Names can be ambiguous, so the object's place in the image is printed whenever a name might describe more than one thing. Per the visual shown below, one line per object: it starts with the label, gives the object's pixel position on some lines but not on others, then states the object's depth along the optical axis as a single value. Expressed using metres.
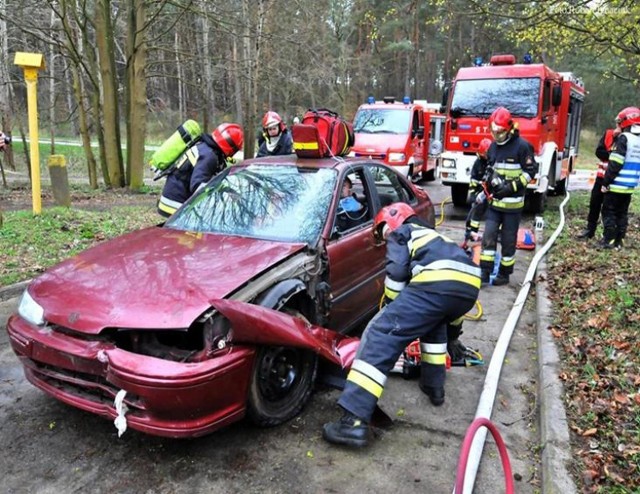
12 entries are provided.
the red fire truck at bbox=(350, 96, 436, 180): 12.54
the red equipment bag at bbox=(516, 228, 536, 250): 7.75
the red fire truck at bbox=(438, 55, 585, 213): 9.58
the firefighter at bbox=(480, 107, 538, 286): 5.85
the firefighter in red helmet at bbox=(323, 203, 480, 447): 2.97
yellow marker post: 6.89
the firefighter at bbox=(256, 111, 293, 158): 6.30
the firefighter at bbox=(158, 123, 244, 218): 4.99
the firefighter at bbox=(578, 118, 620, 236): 7.63
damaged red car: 2.58
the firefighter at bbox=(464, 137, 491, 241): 6.57
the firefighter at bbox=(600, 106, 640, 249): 6.61
